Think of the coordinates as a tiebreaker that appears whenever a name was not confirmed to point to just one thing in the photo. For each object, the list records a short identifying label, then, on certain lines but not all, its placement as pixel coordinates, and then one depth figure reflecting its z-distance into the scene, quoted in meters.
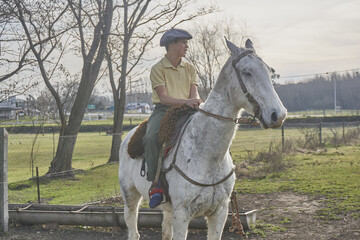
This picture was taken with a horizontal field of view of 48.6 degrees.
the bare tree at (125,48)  17.44
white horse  3.49
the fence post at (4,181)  7.33
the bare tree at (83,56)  13.53
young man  4.34
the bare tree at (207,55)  37.17
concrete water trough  6.82
